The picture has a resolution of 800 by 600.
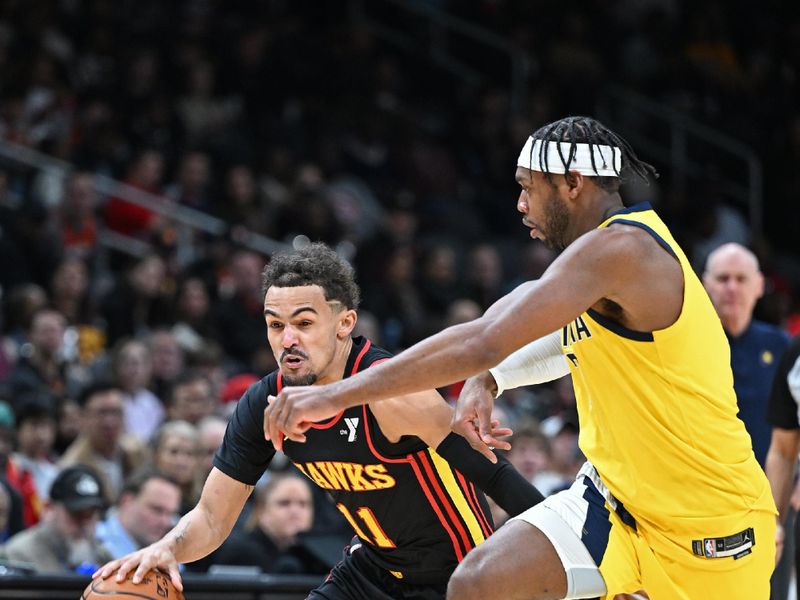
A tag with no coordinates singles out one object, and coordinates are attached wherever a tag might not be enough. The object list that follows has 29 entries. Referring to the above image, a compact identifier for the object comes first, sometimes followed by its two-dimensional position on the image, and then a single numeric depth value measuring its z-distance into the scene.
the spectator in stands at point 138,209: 22.48
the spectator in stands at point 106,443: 16.97
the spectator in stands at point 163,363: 19.89
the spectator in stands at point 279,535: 14.80
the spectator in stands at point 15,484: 15.47
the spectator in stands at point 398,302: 22.66
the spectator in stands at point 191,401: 18.14
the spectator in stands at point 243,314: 21.94
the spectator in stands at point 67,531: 14.13
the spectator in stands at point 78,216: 21.09
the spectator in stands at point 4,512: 14.45
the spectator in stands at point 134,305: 20.75
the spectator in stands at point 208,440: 16.47
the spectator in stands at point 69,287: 19.80
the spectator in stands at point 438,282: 23.89
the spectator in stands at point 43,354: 18.33
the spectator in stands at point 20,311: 19.19
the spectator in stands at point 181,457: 16.11
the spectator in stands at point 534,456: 17.36
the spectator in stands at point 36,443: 16.78
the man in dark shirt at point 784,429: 11.27
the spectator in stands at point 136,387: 18.86
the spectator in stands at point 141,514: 14.67
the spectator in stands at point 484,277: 24.23
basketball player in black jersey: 9.23
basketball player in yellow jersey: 7.84
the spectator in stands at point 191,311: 21.02
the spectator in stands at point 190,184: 23.23
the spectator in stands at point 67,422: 18.08
